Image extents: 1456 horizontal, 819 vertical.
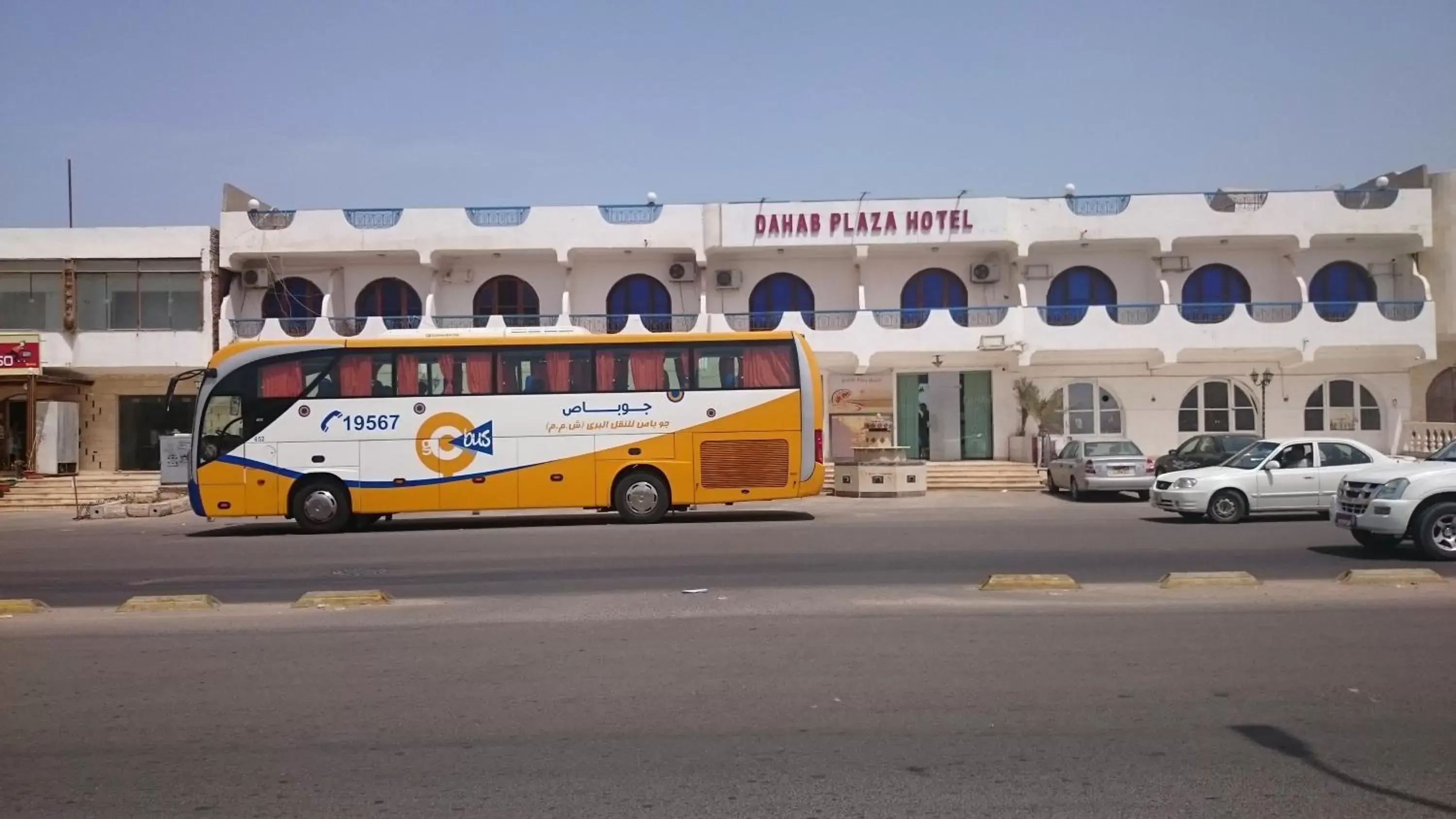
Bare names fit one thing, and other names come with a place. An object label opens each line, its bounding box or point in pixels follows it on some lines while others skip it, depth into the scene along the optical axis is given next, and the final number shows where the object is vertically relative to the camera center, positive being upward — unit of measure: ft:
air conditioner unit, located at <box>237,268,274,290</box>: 111.24 +16.80
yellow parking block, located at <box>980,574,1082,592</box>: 38.70 -5.13
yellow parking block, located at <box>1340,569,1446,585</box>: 38.14 -4.99
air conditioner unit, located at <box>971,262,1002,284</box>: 111.96 +16.38
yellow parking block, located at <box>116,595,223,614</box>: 38.32 -5.36
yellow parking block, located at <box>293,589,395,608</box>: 38.60 -5.34
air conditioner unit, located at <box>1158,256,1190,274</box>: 111.34 +16.88
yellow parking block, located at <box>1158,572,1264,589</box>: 38.34 -5.04
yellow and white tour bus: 68.49 +1.12
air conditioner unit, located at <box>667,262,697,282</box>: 112.27 +17.01
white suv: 43.83 -3.00
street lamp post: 108.99 +5.25
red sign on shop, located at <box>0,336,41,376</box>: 103.71 +8.87
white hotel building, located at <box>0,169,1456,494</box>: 107.24 +14.55
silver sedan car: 82.99 -2.55
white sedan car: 61.41 -2.80
